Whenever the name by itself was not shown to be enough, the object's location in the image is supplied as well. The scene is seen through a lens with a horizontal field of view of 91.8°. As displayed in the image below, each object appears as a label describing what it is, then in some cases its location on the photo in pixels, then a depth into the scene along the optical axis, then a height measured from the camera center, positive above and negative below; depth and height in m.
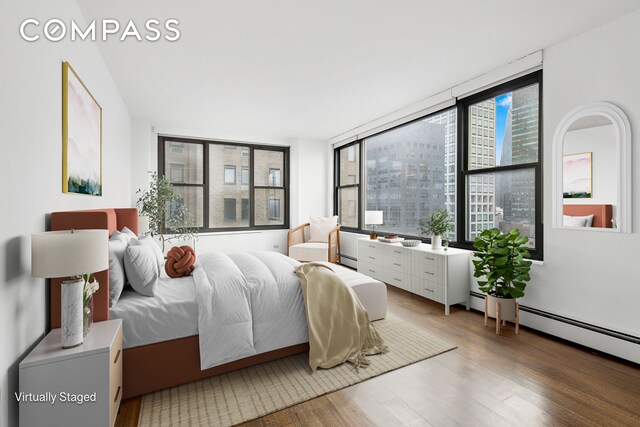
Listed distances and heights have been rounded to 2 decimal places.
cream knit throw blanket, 2.36 -0.89
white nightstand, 1.39 -0.81
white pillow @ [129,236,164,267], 2.77 -0.32
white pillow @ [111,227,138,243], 2.49 -0.21
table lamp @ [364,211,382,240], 4.81 -0.09
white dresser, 3.45 -0.71
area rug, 1.81 -1.18
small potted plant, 3.75 -0.16
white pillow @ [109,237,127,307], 2.02 -0.41
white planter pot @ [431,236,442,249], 3.80 -0.36
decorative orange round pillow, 2.65 -0.44
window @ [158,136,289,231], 5.82 +0.62
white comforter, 2.11 -0.72
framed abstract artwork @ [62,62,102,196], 2.03 +0.56
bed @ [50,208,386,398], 1.84 -0.78
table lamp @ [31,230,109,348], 1.39 -0.23
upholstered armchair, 5.53 -0.62
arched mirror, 2.43 +0.36
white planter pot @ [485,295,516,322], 2.98 -0.92
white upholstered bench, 2.99 -0.79
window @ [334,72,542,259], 3.18 +0.59
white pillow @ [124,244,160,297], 2.14 -0.42
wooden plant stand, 2.93 -1.03
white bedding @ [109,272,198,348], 1.95 -0.68
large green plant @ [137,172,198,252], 4.91 +0.01
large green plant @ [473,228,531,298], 2.92 -0.48
